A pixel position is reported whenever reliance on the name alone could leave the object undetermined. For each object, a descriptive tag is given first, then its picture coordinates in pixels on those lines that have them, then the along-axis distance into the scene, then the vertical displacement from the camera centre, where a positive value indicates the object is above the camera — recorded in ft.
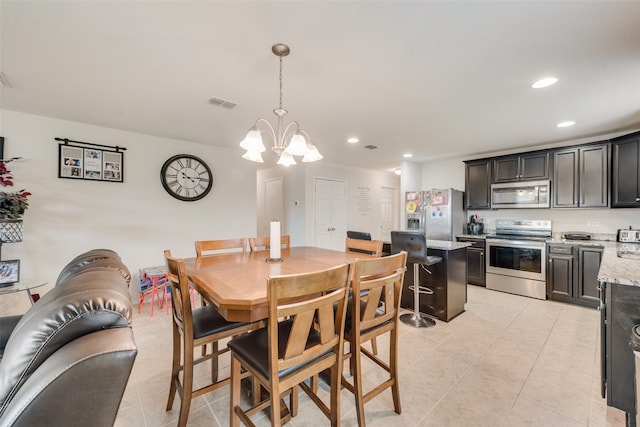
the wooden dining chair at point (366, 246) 7.05 -0.85
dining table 3.59 -1.13
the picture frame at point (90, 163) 9.97 +2.03
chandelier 5.73 +1.64
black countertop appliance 15.15 -0.55
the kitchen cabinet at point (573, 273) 10.72 -2.40
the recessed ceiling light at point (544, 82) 6.97 +3.66
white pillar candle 6.38 -0.64
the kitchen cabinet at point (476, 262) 13.76 -2.42
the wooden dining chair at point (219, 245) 7.47 -0.89
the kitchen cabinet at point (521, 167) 12.93 +2.56
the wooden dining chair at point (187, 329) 4.50 -2.15
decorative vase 7.88 -0.50
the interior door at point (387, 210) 21.84 +0.50
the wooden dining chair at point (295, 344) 3.49 -2.06
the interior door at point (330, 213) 17.60 +0.18
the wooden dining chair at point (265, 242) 8.40 -0.88
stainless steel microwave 12.86 +1.14
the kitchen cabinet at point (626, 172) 10.08 +1.81
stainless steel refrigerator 14.64 +0.19
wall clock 12.14 +1.81
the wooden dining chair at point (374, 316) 4.51 -1.93
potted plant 7.92 +0.05
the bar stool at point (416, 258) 8.71 -1.43
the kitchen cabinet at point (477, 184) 14.64 +1.86
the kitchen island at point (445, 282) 9.51 -2.48
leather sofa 2.17 -1.30
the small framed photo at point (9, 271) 7.67 -1.71
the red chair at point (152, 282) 10.59 -2.81
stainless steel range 12.05 -1.99
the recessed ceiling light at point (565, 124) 10.37 +3.73
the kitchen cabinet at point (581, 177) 11.30 +1.82
